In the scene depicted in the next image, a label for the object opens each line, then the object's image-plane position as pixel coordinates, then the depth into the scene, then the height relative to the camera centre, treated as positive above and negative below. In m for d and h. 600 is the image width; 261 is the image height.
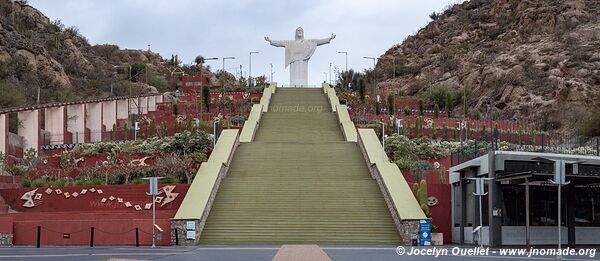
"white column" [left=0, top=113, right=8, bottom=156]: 38.52 -0.04
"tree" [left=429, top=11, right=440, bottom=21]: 116.51 +15.83
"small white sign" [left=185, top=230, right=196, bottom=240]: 25.23 -3.07
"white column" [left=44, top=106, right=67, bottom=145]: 47.16 +0.56
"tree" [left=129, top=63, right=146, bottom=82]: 98.56 +7.28
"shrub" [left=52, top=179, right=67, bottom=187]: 32.47 -2.00
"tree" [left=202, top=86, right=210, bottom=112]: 56.90 +2.34
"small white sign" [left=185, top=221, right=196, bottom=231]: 25.23 -2.79
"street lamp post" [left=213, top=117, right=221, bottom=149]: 38.16 -0.41
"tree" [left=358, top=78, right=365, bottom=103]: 61.06 +2.92
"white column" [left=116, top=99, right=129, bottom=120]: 57.47 +1.50
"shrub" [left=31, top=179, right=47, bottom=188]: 32.72 -2.02
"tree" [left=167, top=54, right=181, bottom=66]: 119.66 +9.94
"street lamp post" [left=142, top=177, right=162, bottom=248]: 24.84 -1.61
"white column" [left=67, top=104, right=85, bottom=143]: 49.81 +0.70
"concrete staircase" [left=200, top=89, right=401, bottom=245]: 25.94 -2.31
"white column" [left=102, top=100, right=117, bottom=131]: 54.22 +1.09
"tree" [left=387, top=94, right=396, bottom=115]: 55.09 +1.70
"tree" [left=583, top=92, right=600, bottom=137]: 47.09 +0.25
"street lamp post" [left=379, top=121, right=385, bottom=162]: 33.17 -0.65
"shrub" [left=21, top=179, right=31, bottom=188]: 33.22 -2.07
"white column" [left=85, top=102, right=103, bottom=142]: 51.69 +0.92
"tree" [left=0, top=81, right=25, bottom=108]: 55.94 +2.29
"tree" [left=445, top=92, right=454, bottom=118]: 56.88 +1.78
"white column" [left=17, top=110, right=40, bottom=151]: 42.88 +0.10
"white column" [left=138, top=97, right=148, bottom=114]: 61.93 +1.94
